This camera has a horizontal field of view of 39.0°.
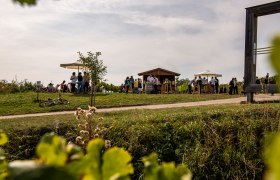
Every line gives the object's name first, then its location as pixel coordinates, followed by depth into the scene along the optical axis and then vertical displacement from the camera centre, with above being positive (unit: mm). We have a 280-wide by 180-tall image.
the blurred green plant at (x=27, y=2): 669 +146
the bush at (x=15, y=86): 27953 +157
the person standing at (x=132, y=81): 32281 +651
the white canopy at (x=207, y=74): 36862 +1438
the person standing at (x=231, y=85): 29755 +339
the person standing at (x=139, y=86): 31906 +241
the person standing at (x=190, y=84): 31688 +426
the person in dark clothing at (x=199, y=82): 29984 +555
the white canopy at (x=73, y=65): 32406 +1928
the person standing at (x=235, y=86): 29750 +268
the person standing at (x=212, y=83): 30812 +496
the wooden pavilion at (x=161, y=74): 41575 +1600
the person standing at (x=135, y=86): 31194 +193
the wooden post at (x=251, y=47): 13008 +1407
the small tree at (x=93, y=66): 20766 +1201
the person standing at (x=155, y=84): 29312 +376
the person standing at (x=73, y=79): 28025 +678
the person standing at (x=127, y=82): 31591 +551
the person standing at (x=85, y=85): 27391 +266
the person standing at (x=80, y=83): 27206 +396
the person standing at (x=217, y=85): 31047 +347
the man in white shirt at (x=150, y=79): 29172 +705
